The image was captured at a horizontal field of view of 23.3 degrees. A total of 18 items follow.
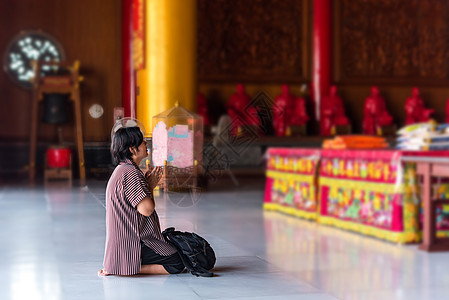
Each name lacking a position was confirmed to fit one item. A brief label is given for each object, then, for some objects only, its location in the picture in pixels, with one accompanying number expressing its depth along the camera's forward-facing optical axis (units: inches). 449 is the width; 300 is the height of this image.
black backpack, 182.8
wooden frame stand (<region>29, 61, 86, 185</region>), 546.4
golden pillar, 427.2
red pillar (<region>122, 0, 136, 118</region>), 476.0
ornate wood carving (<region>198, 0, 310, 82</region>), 635.8
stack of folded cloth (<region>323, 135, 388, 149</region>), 309.2
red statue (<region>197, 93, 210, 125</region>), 593.7
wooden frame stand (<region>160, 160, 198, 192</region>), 182.2
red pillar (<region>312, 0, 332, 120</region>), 633.2
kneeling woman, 175.7
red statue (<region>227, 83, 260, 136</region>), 593.4
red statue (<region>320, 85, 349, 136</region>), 619.9
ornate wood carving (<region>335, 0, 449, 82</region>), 669.5
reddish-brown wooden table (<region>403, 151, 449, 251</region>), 240.3
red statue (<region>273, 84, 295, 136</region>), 613.3
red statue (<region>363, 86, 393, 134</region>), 641.3
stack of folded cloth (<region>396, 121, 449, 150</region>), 263.2
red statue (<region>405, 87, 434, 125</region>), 652.1
